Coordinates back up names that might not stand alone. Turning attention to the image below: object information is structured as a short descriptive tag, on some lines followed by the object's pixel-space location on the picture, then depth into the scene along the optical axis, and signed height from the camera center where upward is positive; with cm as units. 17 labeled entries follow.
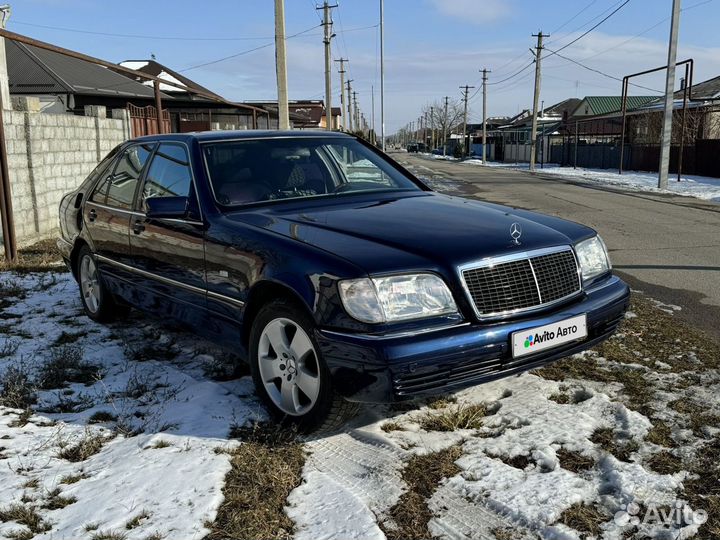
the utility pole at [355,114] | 9955 +572
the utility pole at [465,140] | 7669 +105
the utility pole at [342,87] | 6027 +598
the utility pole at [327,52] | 3622 +556
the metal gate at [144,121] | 1638 +78
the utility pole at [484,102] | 5765 +459
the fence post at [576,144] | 4112 -1
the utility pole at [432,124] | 12316 +487
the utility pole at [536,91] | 3941 +353
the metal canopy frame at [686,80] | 2272 +249
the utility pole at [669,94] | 2197 +179
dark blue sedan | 294 -61
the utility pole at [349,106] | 8006 +541
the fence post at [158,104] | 1195 +86
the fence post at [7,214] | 764 -70
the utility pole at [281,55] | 1675 +241
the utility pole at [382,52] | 5066 +755
